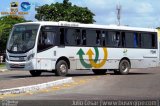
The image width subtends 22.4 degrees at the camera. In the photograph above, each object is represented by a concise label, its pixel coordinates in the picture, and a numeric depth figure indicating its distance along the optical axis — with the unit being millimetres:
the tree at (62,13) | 58561
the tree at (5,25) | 59953
